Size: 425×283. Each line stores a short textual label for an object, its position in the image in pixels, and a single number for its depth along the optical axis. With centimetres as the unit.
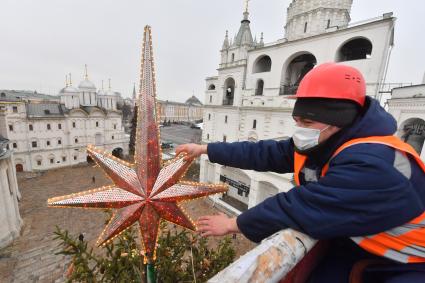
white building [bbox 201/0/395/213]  1398
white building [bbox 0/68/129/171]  2778
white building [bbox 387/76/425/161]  1061
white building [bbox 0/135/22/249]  1357
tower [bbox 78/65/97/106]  3706
